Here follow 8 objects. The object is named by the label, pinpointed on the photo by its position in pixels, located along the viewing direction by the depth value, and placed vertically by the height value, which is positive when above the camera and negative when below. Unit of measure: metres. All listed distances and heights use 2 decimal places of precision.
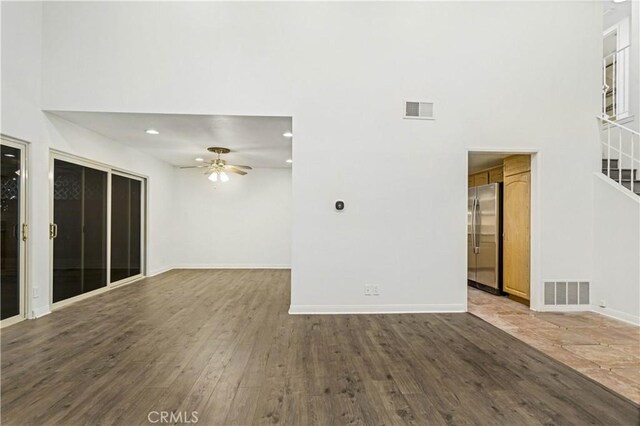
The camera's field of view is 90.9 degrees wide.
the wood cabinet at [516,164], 4.55 +0.75
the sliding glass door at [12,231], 3.57 -0.23
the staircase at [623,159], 4.45 +0.88
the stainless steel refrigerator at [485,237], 5.20 -0.40
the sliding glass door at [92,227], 4.40 -0.24
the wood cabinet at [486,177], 5.36 +0.68
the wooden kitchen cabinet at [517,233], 4.56 -0.28
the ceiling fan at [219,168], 5.94 +0.86
